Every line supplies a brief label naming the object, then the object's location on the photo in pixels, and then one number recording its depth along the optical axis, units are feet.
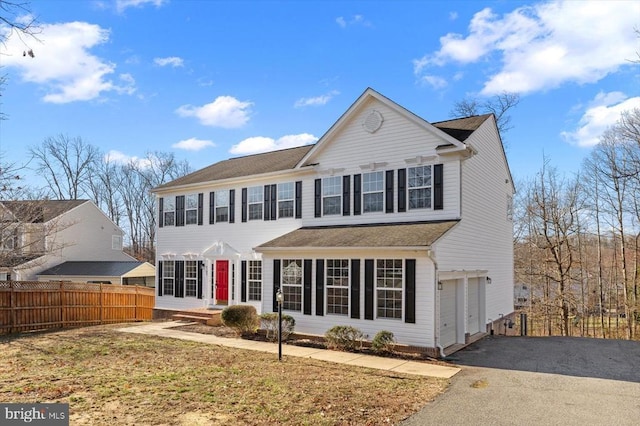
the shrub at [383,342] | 40.42
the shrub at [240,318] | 50.37
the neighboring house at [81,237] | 100.78
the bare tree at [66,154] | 145.28
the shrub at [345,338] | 42.63
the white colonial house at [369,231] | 42.68
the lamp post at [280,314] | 37.24
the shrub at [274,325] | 47.73
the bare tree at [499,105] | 108.78
